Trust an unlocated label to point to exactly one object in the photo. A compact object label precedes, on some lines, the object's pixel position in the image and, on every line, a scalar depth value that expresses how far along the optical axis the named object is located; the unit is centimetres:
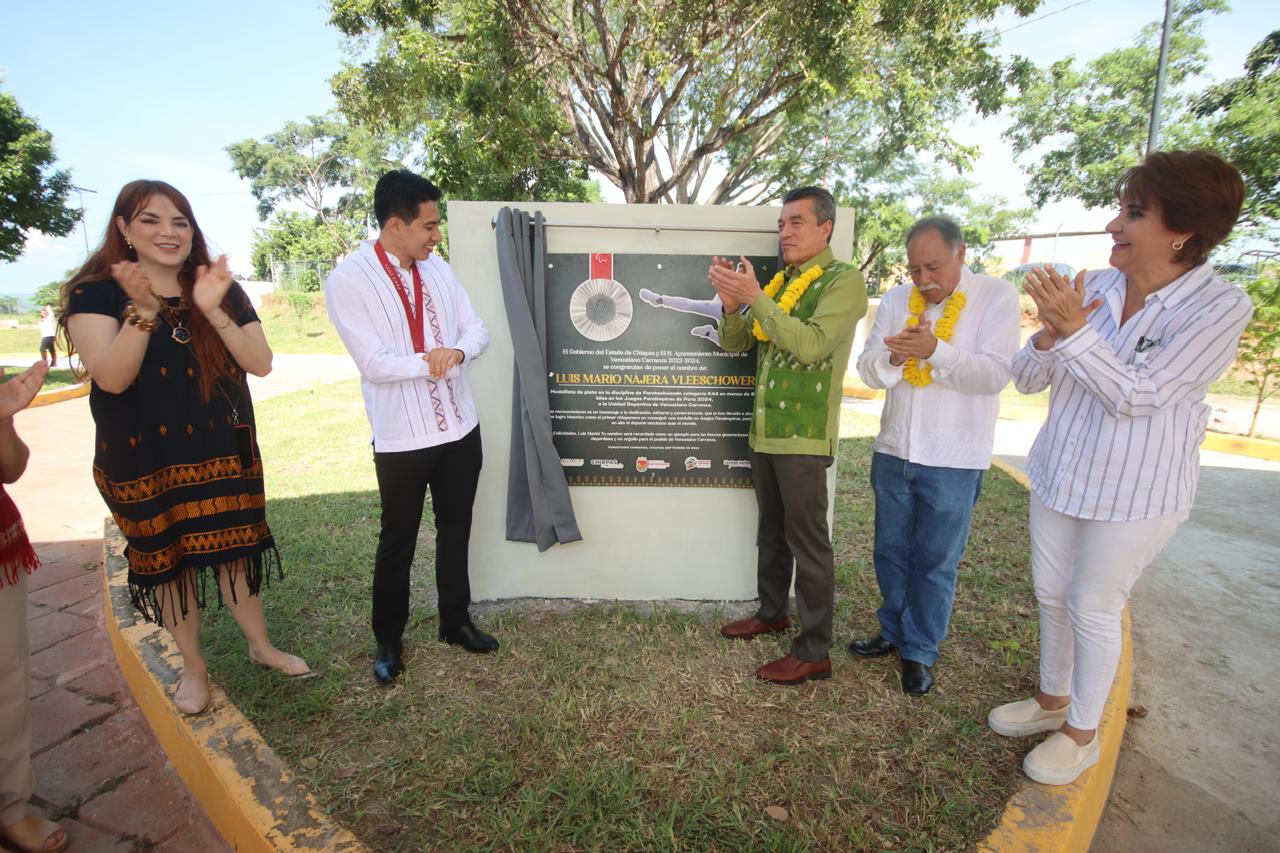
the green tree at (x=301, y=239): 3872
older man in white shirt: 264
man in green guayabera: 262
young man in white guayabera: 267
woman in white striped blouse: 197
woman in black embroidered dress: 222
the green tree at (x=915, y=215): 2002
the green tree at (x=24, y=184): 1257
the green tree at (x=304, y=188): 3841
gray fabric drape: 336
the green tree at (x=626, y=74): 867
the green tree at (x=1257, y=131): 1282
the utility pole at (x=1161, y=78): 1074
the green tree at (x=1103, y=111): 1997
